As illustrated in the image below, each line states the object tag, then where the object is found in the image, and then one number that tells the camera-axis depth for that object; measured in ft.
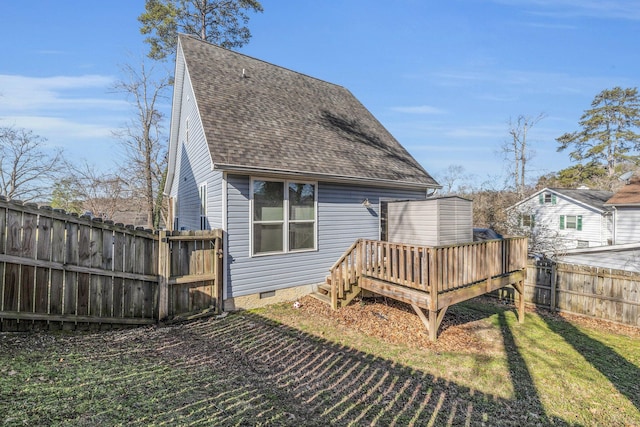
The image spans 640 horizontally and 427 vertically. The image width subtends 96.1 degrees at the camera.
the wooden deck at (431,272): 17.94
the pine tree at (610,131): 99.76
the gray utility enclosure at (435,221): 24.07
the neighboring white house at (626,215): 49.52
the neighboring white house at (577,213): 68.80
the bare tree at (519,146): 78.84
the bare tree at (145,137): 64.18
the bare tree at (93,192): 63.47
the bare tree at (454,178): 80.69
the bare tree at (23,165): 51.96
